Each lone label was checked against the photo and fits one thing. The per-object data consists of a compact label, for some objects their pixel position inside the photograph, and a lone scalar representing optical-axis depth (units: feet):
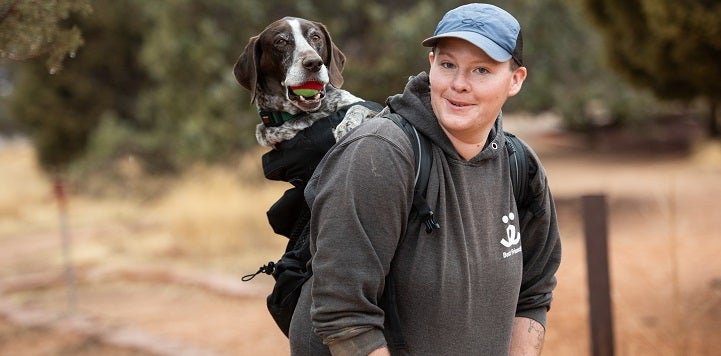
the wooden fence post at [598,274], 26.68
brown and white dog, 16.39
